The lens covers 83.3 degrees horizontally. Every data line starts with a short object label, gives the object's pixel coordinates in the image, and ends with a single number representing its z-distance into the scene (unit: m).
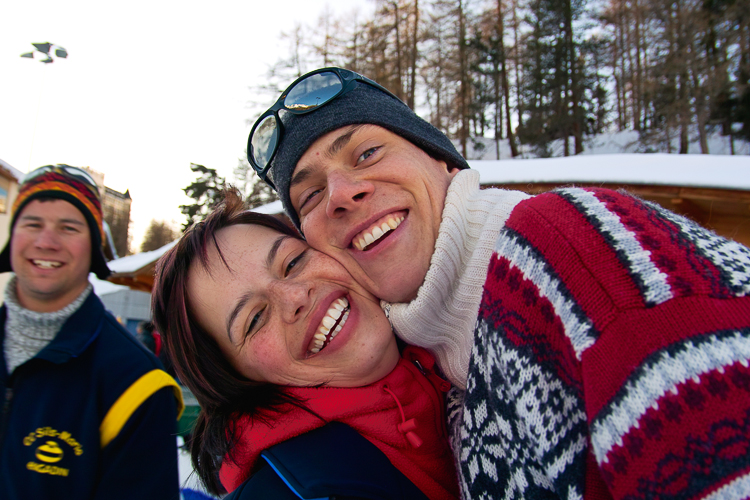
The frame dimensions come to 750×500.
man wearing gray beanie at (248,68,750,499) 0.65
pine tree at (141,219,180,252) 42.97
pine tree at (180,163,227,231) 15.20
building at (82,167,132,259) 36.53
